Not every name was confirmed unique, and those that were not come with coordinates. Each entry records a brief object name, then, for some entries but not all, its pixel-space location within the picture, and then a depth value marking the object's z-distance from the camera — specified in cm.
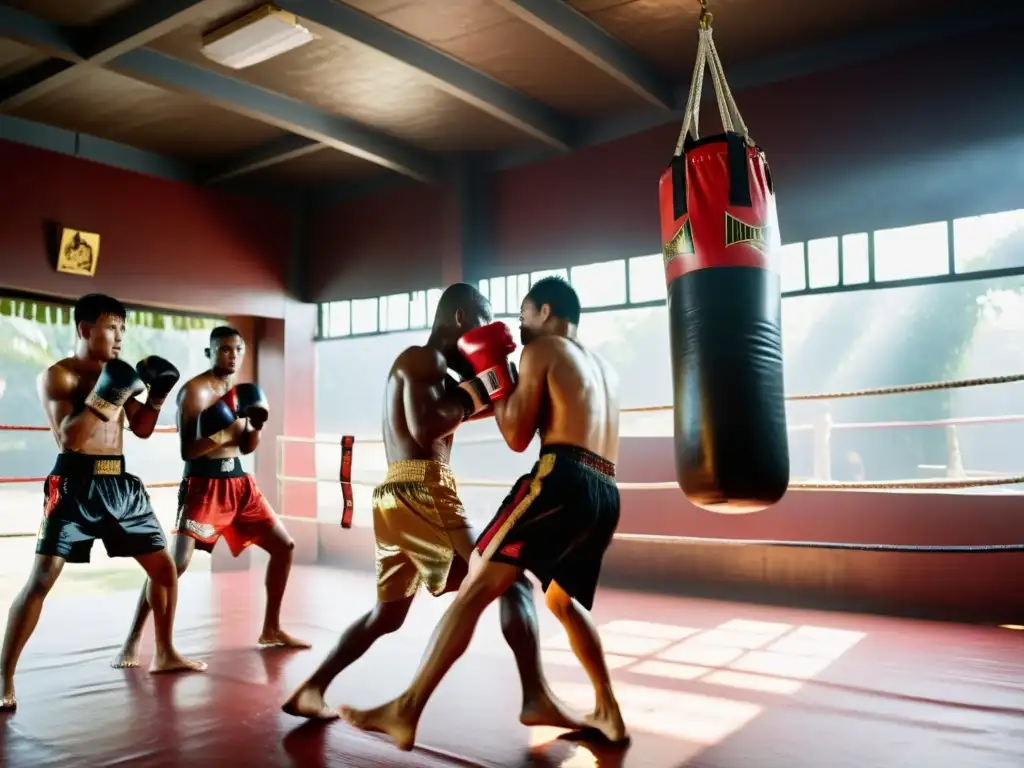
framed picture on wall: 498
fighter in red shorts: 311
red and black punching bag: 195
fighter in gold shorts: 212
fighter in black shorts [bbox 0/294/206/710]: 249
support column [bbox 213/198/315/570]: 607
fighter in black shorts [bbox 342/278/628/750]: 188
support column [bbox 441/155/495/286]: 553
